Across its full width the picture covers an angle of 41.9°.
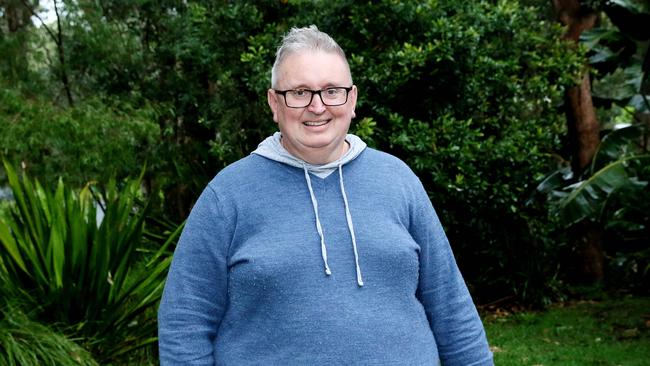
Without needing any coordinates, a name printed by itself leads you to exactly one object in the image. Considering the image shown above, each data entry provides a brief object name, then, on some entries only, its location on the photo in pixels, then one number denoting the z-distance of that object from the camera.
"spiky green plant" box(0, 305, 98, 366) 4.75
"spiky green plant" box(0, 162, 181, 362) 5.62
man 2.34
